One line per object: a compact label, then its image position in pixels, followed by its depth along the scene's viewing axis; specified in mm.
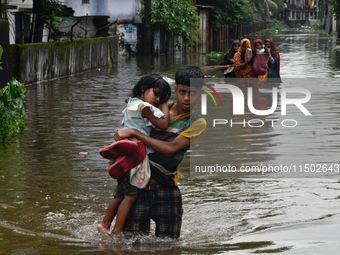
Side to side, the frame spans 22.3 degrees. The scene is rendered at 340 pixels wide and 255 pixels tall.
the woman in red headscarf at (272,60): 19172
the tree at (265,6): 101519
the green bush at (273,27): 98438
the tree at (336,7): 54750
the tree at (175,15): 42688
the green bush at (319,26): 111638
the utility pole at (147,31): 41125
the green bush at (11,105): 11281
